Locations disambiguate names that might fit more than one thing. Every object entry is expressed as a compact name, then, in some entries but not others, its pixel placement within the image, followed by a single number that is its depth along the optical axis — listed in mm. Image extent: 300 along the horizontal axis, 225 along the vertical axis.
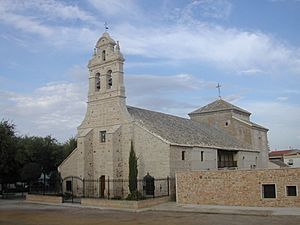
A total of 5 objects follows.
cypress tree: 31484
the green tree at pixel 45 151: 46169
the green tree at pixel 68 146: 51388
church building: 33031
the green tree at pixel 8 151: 37103
